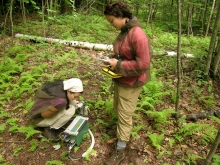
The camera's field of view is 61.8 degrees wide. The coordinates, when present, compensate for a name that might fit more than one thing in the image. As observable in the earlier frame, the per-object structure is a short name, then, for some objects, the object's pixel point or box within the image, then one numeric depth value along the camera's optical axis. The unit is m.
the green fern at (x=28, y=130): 3.68
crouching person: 3.51
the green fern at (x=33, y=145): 3.54
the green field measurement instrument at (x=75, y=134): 3.47
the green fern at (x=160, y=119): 4.52
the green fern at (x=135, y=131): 4.18
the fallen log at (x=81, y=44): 8.28
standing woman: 2.87
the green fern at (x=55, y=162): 3.25
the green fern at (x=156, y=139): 3.95
